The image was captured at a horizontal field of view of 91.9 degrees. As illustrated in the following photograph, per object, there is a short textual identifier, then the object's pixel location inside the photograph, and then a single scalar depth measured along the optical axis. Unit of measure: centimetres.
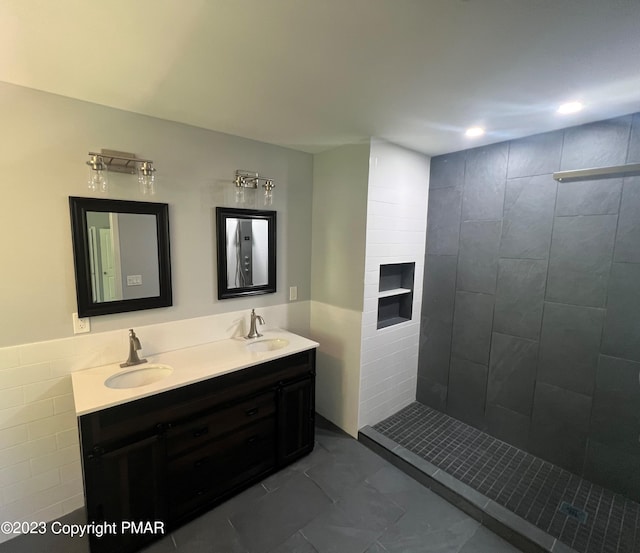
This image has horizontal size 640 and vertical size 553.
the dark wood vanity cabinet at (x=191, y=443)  152
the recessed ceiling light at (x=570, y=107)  172
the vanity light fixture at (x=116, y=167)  172
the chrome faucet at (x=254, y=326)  244
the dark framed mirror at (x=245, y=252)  232
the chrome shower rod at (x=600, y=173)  186
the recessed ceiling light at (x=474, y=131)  213
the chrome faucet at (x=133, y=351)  188
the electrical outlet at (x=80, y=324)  180
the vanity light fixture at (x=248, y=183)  226
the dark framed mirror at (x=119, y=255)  177
